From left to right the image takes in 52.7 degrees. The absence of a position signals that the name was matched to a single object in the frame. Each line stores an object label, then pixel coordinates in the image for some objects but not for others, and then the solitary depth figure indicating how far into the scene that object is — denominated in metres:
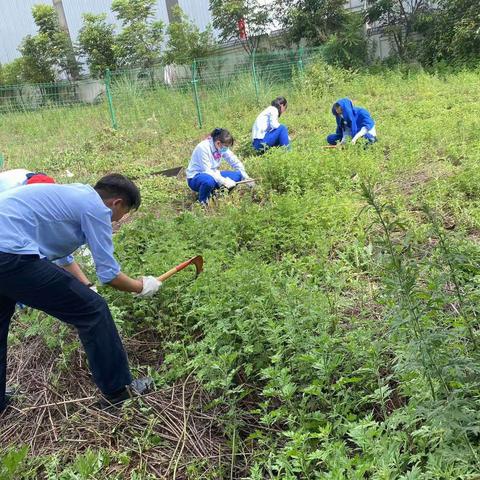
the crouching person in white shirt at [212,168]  5.86
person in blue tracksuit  6.86
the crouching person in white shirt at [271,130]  7.42
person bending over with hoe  2.31
